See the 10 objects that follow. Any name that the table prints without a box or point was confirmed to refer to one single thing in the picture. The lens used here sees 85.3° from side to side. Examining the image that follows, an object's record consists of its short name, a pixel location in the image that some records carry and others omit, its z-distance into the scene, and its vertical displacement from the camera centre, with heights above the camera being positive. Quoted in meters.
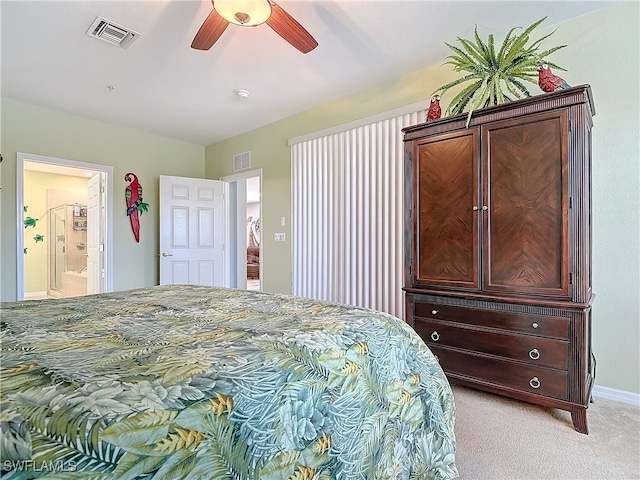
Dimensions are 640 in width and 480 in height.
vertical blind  3.31 +0.26
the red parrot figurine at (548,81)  2.01 +0.92
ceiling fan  1.83 +1.23
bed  0.60 -0.34
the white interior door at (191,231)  4.73 +0.11
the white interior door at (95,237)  4.50 +0.02
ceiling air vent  2.40 +1.49
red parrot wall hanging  4.64 +0.51
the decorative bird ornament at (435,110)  2.50 +0.94
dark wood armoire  1.89 -0.04
